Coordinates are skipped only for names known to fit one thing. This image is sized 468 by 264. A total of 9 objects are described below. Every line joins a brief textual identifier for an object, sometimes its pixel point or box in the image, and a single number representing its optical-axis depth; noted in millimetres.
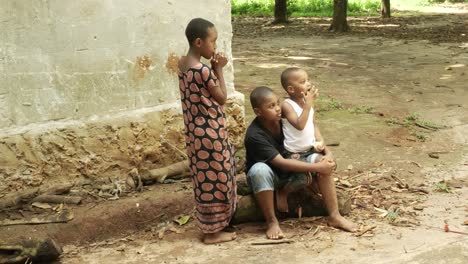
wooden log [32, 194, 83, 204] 4434
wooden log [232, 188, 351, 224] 4188
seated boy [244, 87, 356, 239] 3893
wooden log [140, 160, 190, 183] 4848
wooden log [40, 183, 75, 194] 4523
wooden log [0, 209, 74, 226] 4145
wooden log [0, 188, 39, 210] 4309
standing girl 3732
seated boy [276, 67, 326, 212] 3965
